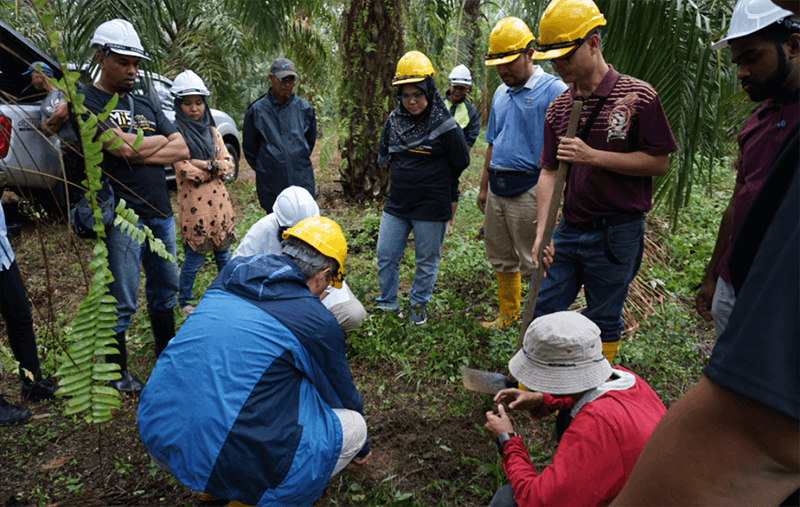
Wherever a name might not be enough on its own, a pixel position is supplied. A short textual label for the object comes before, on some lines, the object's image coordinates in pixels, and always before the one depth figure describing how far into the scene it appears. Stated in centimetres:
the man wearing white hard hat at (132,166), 274
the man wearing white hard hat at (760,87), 183
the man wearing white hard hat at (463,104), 583
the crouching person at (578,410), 134
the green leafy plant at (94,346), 160
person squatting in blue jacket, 180
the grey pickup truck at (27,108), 392
